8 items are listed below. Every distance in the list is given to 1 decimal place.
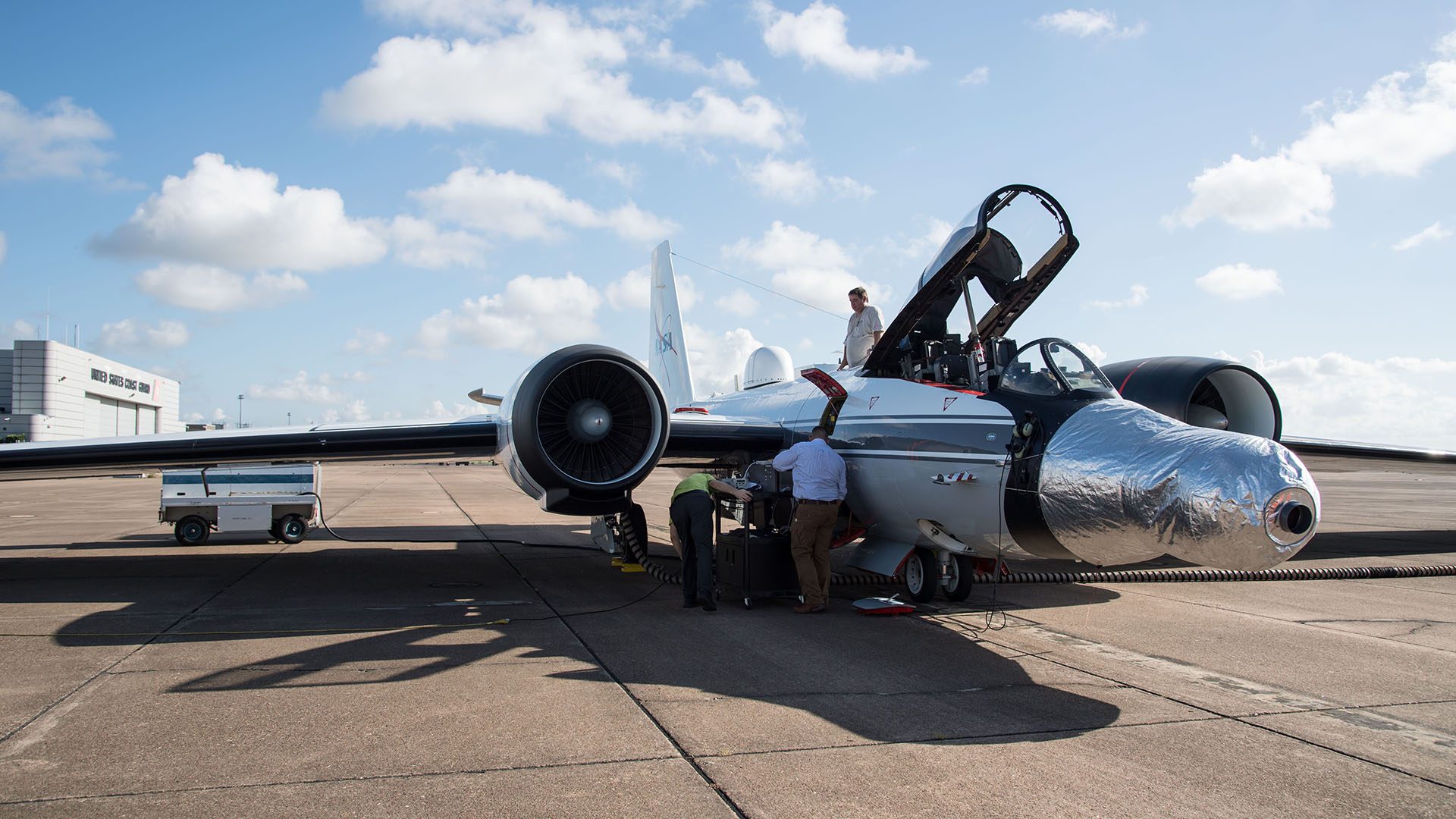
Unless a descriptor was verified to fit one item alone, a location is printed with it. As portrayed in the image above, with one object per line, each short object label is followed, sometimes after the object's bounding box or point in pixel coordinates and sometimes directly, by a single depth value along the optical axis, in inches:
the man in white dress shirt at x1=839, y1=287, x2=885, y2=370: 400.2
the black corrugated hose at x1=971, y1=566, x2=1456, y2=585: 383.6
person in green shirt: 334.3
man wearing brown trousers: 325.4
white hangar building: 2306.8
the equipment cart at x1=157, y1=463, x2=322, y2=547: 549.6
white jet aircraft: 209.9
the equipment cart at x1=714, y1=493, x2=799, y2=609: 343.3
